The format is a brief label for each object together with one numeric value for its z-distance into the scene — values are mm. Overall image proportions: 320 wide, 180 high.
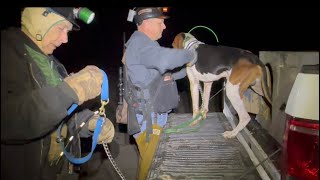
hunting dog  3207
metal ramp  2176
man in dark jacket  1445
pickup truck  1487
